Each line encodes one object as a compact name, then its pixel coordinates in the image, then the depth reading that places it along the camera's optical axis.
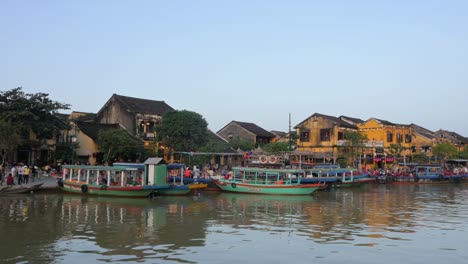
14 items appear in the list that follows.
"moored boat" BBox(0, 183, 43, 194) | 25.17
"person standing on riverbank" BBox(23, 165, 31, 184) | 27.59
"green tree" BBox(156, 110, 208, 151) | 40.69
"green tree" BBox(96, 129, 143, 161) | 37.31
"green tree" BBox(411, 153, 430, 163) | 54.56
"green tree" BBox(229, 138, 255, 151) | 49.72
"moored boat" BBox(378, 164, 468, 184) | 44.25
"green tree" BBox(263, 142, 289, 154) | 47.12
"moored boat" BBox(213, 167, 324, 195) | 29.39
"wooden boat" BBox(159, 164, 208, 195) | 27.27
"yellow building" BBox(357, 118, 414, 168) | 53.28
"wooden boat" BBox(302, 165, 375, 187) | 35.94
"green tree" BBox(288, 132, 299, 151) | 53.09
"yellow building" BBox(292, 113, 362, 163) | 51.74
